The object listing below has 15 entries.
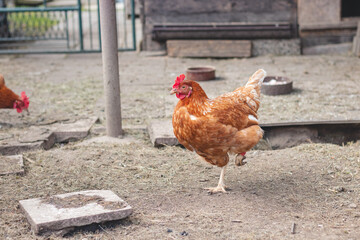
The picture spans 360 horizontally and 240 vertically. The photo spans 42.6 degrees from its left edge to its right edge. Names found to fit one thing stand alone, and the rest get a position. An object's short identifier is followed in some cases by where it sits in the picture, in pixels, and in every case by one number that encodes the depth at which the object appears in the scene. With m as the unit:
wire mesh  9.88
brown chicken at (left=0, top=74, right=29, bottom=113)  5.46
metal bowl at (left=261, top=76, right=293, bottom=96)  6.28
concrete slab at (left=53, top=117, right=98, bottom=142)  4.99
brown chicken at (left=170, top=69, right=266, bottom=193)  3.38
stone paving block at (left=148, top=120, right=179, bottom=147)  4.63
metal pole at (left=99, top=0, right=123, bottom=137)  4.67
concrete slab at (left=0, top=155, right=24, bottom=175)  3.97
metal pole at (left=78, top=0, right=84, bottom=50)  9.55
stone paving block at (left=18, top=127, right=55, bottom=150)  4.70
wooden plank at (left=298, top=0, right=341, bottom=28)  9.17
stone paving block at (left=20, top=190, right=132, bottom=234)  2.91
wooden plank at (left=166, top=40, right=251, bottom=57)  9.30
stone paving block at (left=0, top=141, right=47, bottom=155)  4.53
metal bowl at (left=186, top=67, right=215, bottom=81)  7.30
